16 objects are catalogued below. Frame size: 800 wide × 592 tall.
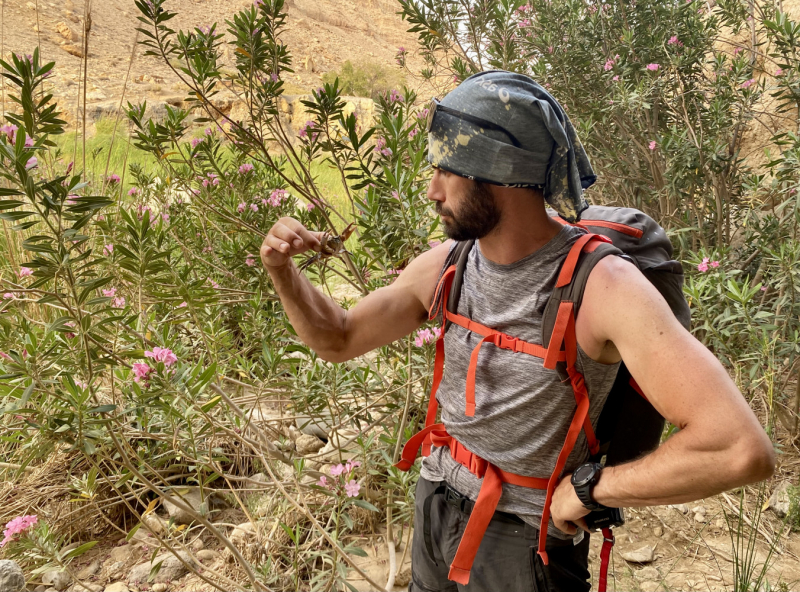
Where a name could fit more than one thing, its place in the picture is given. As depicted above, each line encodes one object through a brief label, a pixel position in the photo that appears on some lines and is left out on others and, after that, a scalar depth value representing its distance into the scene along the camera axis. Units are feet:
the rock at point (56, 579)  8.86
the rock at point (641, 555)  8.96
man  3.71
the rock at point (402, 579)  8.87
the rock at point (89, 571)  9.20
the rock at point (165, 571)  8.92
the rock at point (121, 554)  9.52
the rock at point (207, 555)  9.30
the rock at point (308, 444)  11.66
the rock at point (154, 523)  9.37
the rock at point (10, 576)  6.98
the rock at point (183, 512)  9.73
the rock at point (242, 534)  8.86
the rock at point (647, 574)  8.69
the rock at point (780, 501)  9.78
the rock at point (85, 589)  8.79
